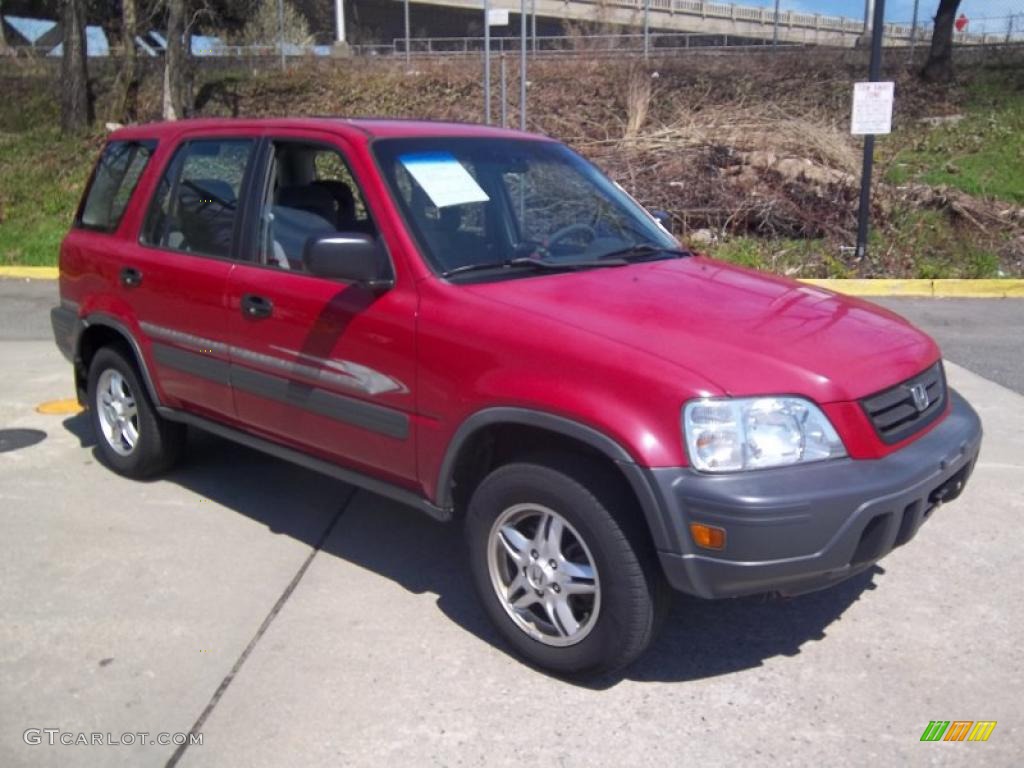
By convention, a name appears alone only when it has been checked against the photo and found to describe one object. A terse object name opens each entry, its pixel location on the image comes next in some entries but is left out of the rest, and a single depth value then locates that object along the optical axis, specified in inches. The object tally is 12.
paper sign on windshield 156.3
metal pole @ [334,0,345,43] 1250.1
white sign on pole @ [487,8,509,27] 479.2
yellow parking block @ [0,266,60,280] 506.6
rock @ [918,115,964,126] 649.1
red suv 119.0
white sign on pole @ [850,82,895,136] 429.7
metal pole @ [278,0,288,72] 877.2
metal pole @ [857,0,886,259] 427.5
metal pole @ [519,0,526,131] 487.5
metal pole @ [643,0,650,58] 820.5
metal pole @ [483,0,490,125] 481.1
